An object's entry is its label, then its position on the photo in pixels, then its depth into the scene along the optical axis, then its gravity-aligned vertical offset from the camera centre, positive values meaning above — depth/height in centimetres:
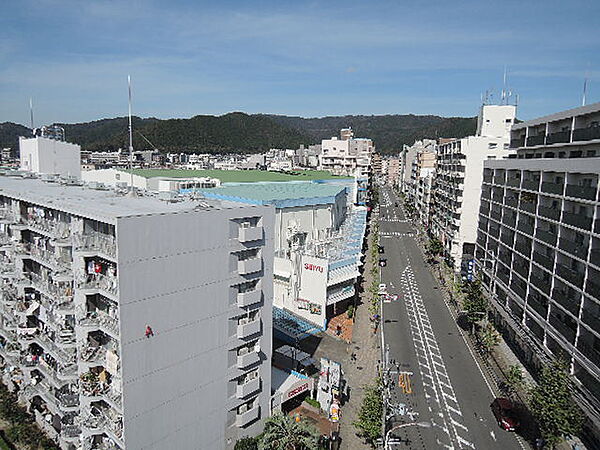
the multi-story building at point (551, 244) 2509 -536
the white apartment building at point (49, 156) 4271 -15
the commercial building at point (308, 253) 3909 -894
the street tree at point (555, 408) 2178 -1187
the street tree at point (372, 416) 2334 -1335
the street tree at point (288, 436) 2077 -1301
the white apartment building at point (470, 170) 5906 -19
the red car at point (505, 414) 2617 -1475
